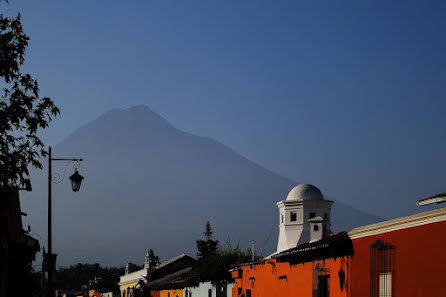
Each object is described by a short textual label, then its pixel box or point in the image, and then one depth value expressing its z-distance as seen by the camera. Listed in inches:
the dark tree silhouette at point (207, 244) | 4067.9
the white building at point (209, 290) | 1396.4
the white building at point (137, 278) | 2586.1
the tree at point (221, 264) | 1421.0
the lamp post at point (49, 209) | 753.6
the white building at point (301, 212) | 2256.4
